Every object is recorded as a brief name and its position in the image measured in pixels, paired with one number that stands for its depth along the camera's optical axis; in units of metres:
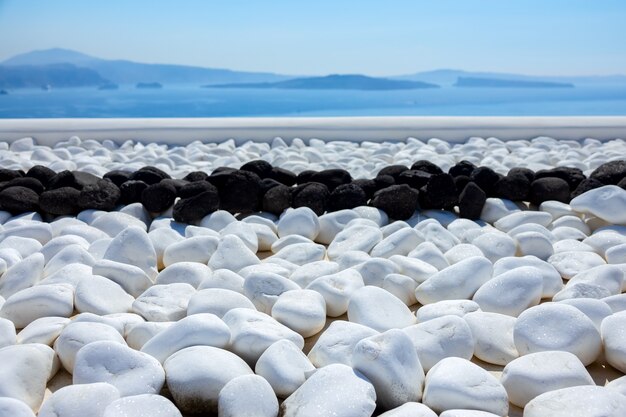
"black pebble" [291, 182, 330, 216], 1.82
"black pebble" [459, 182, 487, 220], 1.78
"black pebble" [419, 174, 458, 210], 1.81
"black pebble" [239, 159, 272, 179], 2.08
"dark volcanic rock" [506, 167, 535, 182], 1.93
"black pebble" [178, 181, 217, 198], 1.79
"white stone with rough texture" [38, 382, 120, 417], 0.83
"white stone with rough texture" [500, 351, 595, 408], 0.91
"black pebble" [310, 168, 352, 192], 1.99
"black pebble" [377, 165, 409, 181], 2.03
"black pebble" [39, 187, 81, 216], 1.82
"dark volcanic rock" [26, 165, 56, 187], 2.05
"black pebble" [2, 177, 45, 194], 1.95
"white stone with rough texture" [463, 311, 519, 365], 1.04
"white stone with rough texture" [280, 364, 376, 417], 0.83
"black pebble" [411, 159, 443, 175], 2.08
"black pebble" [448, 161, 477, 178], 2.08
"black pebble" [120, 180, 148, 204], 1.89
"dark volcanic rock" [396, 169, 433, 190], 1.93
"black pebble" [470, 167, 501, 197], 1.93
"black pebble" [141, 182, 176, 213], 1.81
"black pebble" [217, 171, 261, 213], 1.83
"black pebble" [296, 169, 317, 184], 2.06
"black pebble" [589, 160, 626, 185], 1.96
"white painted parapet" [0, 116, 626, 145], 3.18
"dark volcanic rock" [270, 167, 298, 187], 2.06
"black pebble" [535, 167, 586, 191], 1.96
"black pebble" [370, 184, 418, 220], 1.77
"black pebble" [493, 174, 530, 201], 1.88
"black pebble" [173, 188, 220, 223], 1.73
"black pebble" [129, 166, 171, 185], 2.01
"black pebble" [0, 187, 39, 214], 1.84
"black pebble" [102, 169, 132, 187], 2.02
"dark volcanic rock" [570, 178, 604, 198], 1.85
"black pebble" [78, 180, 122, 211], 1.83
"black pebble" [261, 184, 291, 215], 1.83
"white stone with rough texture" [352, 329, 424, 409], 0.89
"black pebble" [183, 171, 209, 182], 2.02
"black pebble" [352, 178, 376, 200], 1.91
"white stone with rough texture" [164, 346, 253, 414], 0.89
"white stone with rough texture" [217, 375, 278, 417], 0.84
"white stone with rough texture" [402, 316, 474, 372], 0.99
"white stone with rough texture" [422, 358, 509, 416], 0.87
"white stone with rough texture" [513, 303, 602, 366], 1.01
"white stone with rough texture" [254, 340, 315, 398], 0.92
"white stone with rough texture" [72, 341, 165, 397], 0.90
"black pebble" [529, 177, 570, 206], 1.87
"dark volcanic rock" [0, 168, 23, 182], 2.10
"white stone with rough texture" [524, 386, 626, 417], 0.81
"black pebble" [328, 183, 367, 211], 1.82
